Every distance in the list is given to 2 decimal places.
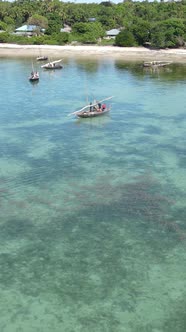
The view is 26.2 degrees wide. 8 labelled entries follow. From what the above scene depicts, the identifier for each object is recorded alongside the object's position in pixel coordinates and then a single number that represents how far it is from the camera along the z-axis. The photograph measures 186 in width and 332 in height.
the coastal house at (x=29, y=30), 117.44
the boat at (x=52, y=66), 76.43
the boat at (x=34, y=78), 63.32
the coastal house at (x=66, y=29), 122.31
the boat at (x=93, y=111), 41.56
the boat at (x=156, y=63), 81.46
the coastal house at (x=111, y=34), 117.30
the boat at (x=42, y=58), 87.50
